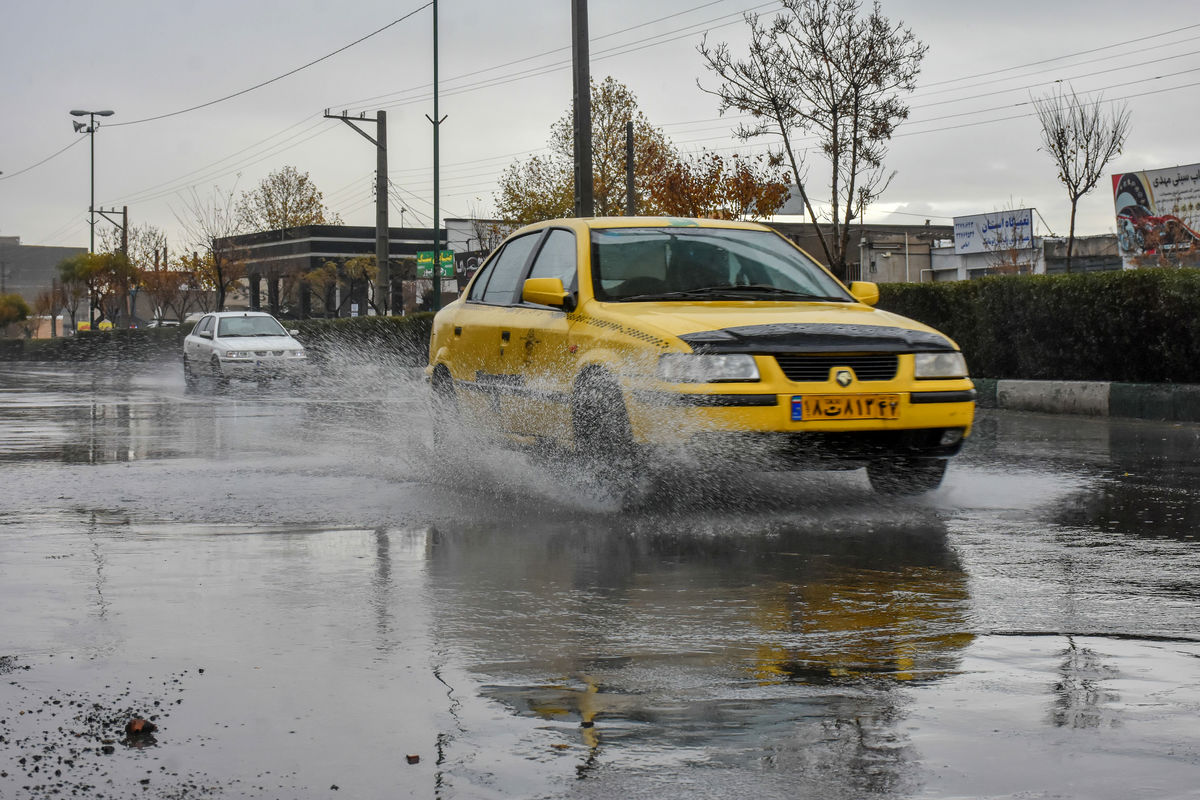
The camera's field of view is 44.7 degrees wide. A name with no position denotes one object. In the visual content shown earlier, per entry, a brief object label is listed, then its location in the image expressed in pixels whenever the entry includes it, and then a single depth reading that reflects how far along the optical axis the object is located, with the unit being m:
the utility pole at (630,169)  36.38
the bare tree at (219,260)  63.84
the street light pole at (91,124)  63.09
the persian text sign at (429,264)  50.94
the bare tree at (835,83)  24.73
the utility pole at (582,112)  21.73
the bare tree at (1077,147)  40.91
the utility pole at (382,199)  33.19
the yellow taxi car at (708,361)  6.85
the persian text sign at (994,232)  59.34
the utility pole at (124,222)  71.29
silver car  24.88
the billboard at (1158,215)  42.31
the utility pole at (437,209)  35.19
